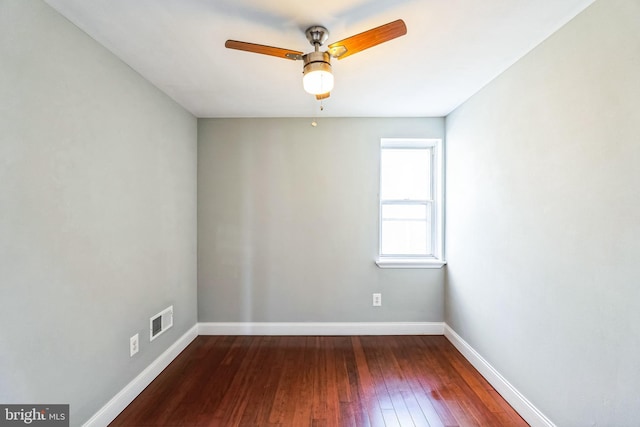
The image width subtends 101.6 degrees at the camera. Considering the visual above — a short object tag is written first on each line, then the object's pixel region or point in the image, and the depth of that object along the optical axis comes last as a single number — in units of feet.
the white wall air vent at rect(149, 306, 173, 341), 6.92
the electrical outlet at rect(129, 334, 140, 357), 6.11
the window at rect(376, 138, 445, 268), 9.65
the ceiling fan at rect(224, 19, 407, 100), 4.00
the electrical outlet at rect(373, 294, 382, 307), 9.32
